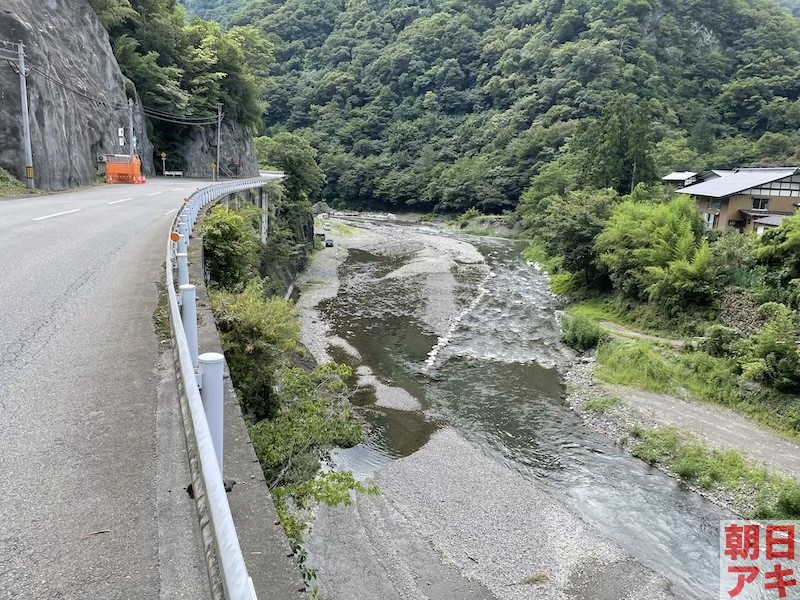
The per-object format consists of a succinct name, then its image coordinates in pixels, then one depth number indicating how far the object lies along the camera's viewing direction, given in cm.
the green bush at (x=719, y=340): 1942
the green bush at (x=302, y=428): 953
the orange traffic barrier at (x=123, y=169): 3131
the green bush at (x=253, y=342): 956
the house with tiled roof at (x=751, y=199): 3250
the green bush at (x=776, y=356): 1656
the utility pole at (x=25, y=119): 2117
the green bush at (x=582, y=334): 2286
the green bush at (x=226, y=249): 1320
